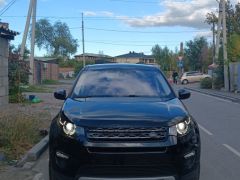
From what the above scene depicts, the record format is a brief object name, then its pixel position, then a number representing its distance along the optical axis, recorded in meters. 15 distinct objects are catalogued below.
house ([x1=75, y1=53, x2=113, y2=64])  65.84
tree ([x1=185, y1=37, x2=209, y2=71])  46.30
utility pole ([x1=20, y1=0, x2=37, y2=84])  16.44
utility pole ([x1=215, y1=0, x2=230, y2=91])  18.21
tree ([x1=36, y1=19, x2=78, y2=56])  60.45
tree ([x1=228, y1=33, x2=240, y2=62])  19.04
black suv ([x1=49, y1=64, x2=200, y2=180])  2.81
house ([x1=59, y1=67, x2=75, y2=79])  43.75
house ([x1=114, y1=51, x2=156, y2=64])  60.39
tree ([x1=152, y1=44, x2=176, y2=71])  51.12
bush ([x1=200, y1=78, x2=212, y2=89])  22.13
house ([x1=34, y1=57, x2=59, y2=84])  25.15
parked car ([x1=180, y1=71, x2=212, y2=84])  32.33
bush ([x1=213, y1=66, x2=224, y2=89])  20.01
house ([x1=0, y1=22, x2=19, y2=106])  9.64
